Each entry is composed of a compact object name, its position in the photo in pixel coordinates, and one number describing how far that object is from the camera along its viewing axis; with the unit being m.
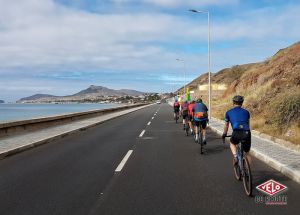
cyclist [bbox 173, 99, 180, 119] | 16.13
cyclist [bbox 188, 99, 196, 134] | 9.60
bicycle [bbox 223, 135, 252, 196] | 4.14
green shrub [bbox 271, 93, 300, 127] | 9.71
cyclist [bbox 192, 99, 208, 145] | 7.98
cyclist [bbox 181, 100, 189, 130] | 11.64
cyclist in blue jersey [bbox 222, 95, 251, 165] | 4.45
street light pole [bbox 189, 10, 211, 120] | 18.51
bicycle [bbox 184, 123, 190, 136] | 11.13
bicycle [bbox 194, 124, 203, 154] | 7.32
